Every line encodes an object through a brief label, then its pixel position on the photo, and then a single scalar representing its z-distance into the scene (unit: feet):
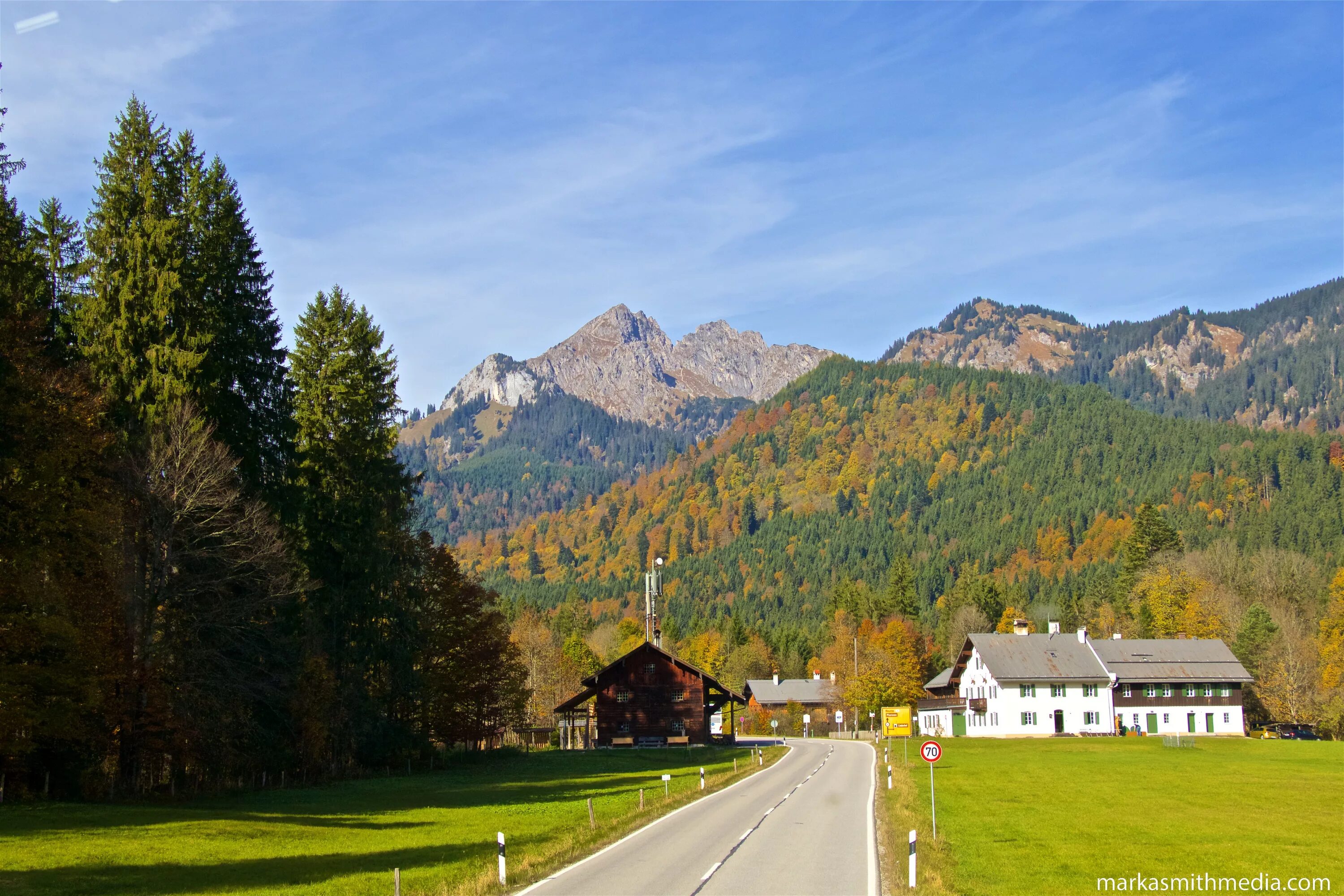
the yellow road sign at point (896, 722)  161.99
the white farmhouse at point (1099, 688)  295.89
